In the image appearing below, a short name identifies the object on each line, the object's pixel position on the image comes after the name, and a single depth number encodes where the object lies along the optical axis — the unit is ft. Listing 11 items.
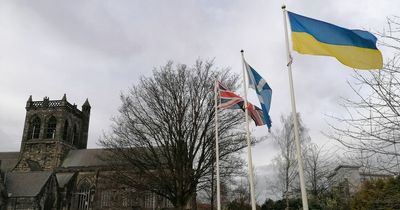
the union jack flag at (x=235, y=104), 50.83
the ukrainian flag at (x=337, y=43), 29.35
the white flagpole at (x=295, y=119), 30.21
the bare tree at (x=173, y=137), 83.66
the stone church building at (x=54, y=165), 166.30
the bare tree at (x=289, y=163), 119.65
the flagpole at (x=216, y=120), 52.98
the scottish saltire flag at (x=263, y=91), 42.60
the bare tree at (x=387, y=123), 27.66
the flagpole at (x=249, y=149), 42.54
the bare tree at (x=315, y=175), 110.42
